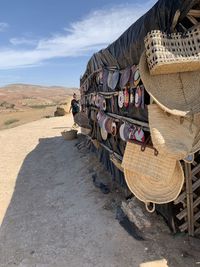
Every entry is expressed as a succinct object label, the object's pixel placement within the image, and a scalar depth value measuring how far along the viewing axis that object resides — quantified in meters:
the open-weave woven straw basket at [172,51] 2.27
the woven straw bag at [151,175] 2.52
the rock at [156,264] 2.78
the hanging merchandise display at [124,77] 3.45
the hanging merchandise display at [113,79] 3.95
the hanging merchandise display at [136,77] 3.12
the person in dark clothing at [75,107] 9.37
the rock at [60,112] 14.31
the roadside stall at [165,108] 2.32
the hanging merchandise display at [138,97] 3.15
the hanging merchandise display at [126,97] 3.61
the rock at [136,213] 3.30
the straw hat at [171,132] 2.27
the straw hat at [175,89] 2.34
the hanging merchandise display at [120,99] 3.80
